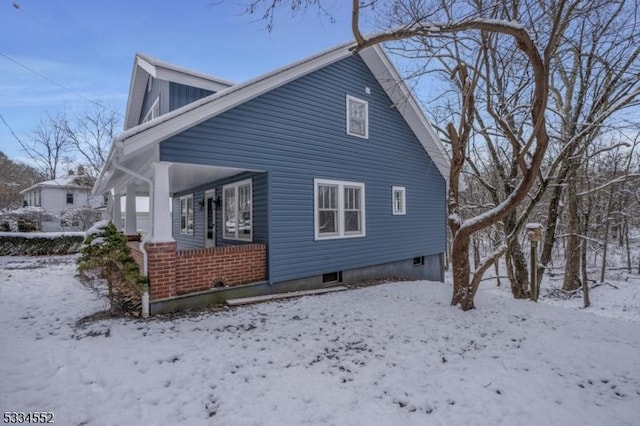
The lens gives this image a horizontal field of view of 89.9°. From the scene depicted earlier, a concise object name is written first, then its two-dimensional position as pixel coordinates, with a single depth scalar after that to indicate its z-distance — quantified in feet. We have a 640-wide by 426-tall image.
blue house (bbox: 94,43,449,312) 18.98
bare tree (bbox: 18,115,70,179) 81.97
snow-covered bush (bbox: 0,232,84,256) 45.03
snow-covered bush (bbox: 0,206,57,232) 56.54
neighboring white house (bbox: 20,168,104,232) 77.61
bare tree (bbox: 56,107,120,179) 70.79
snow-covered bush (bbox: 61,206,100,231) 70.44
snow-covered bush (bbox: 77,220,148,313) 17.16
